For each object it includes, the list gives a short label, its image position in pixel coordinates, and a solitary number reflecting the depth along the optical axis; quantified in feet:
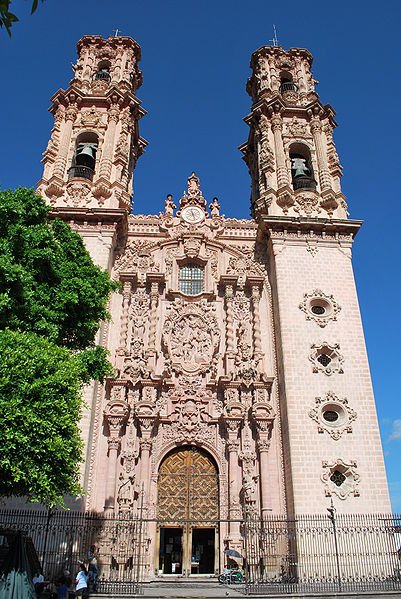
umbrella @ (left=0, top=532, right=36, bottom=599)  29.48
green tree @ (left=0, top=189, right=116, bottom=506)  31.86
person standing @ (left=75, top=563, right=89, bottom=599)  35.12
